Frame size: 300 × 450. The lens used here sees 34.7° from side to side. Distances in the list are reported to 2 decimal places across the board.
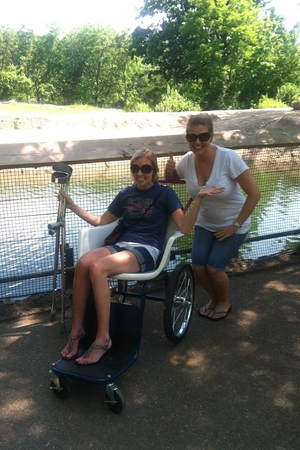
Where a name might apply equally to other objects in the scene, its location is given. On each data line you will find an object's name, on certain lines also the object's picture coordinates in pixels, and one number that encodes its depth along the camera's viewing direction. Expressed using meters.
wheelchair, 2.70
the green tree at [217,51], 30.67
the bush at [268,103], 29.97
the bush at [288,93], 33.75
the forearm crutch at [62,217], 3.24
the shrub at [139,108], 33.12
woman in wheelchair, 2.89
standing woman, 3.42
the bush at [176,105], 29.25
